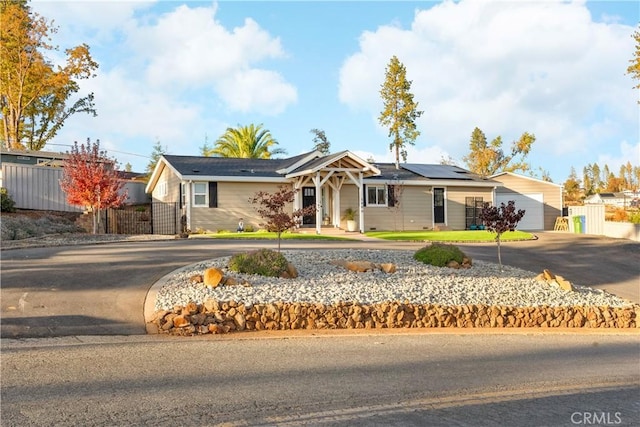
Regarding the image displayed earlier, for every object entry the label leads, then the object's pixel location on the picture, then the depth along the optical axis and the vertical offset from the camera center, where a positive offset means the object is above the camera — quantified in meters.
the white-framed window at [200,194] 26.67 +1.42
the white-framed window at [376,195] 30.36 +1.43
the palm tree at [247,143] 44.38 +6.44
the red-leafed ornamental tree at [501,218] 13.90 +0.03
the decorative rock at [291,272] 12.03 -1.09
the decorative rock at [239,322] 9.84 -1.77
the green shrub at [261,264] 11.87 -0.90
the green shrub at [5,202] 23.64 +1.02
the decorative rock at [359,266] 12.98 -1.07
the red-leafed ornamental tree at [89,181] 22.42 +1.81
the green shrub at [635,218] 27.31 -0.03
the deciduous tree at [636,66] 24.44 +6.75
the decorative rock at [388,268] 13.23 -1.14
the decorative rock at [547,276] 14.14 -1.49
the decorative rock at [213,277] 10.80 -1.07
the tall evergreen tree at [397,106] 37.81 +7.94
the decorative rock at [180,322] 9.36 -1.68
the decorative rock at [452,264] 14.43 -1.16
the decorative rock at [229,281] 10.97 -1.17
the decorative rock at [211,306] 9.81 -1.48
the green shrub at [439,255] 14.43 -0.93
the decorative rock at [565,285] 13.67 -1.66
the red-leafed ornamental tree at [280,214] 13.14 +0.19
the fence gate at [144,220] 27.62 +0.20
